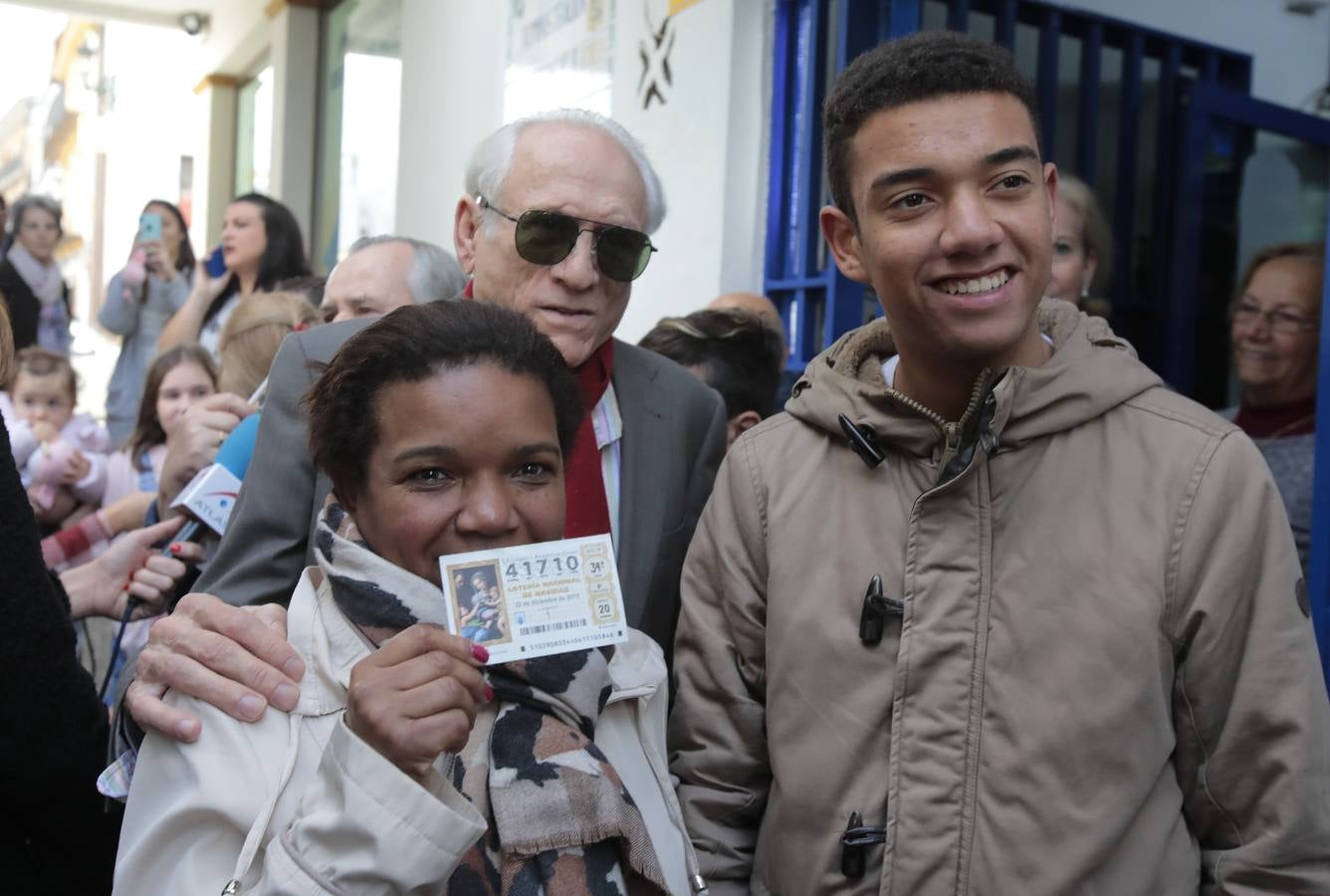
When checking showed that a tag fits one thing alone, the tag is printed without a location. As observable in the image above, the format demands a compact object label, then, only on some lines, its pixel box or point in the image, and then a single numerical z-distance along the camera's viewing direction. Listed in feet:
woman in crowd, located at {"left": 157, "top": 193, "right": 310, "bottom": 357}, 18.56
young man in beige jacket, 5.59
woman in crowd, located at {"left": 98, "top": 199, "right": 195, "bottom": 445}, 23.72
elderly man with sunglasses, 7.37
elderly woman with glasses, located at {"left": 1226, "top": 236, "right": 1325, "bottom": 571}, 12.80
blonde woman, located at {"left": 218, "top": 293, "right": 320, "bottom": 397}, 12.30
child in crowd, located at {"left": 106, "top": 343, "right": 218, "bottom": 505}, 15.05
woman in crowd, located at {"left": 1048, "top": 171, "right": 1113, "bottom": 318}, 12.09
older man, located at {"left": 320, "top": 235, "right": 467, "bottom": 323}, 10.54
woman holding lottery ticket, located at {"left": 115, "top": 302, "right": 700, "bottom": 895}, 4.78
